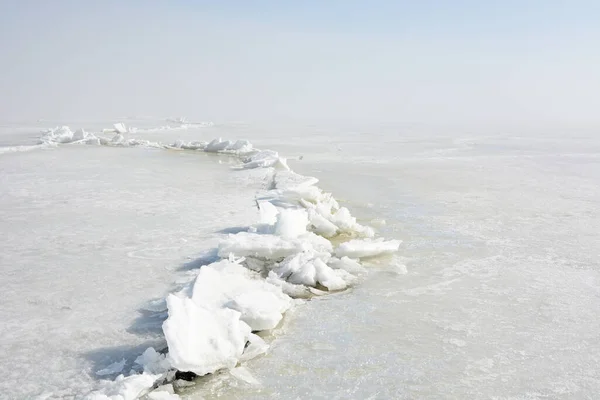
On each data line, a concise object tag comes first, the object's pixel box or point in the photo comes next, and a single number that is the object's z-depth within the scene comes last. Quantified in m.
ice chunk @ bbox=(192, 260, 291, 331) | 3.12
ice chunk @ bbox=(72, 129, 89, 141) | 16.61
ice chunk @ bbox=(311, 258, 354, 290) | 3.96
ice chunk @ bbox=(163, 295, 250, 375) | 2.53
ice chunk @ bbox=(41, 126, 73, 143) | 16.22
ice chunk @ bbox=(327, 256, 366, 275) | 4.42
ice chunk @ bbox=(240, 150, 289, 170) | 10.81
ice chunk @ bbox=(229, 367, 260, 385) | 2.58
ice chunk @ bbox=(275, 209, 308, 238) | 4.78
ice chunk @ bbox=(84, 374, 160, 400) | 2.29
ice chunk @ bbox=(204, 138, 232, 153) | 14.79
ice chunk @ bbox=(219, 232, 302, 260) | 4.29
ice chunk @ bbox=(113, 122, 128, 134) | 21.53
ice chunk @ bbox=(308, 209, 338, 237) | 5.53
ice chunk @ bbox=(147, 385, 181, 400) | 2.36
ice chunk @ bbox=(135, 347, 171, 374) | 2.55
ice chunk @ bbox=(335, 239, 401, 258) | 4.64
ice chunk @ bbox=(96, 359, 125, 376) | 2.55
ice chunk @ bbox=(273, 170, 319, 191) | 7.79
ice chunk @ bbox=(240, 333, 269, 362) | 2.82
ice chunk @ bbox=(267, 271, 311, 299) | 3.79
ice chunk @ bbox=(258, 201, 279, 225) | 5.40
